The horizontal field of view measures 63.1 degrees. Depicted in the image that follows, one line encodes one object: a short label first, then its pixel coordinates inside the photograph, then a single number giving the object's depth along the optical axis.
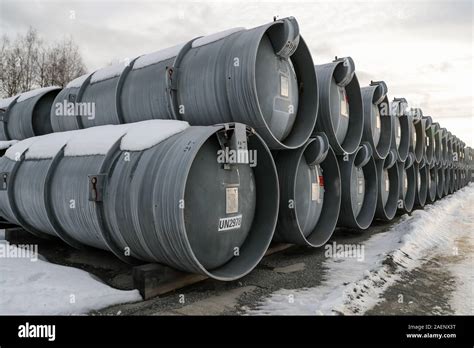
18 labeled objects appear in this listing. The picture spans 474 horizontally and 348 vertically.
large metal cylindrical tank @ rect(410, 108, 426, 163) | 10.28
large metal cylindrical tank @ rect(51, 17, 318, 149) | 3.90
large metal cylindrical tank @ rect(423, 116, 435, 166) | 11.35
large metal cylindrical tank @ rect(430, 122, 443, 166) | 12.80
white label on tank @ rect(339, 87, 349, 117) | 6.17
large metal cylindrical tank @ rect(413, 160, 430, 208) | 10.52
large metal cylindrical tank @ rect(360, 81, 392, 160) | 7.03
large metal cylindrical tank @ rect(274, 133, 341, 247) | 4.73
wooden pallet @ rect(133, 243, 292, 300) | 3.51
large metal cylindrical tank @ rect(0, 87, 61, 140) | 6.81
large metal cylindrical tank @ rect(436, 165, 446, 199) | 13.43
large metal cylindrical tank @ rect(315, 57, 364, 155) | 5.41
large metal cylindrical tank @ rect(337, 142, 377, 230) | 6.21
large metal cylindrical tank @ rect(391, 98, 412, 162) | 8.70
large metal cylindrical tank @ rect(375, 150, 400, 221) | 7.61
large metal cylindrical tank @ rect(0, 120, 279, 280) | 3.24
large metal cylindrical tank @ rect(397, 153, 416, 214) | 8.81
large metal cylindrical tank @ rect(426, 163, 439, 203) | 11.91
